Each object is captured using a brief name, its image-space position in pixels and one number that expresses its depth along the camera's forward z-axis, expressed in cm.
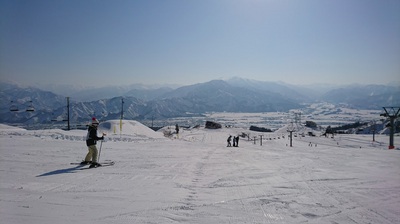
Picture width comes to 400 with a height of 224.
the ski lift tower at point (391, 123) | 3144
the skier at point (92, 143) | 963
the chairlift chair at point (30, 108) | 3335
